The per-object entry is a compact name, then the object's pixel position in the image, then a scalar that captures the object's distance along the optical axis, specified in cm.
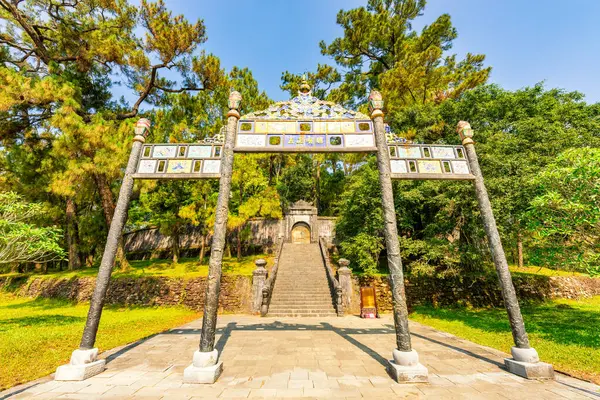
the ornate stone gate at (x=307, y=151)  427
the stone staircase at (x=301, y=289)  984
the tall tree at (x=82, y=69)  1010
